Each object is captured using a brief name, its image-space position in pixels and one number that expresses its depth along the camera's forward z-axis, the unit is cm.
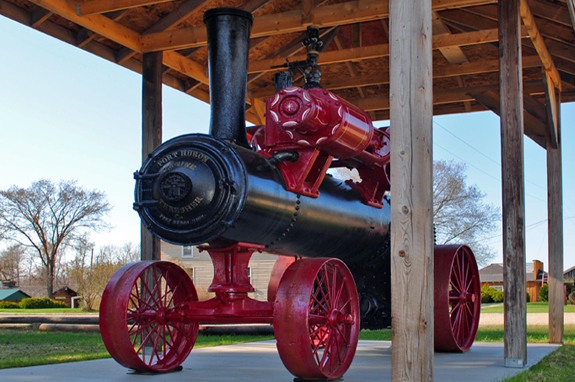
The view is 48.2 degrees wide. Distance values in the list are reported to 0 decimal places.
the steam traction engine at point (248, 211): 455
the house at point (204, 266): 2533
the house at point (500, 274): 3742
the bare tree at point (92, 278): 2066
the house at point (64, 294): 3319
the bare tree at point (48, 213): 3288
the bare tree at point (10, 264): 3736
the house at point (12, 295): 2945
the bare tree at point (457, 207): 2869
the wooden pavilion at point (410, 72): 331
